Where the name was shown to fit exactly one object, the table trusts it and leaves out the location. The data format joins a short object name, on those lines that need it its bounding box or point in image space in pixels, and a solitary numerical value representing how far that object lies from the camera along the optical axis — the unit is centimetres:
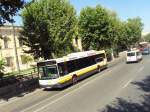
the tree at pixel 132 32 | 3729
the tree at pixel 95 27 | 2087
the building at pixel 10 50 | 2018
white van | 1751
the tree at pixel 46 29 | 1434
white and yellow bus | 981
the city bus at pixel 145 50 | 2590
